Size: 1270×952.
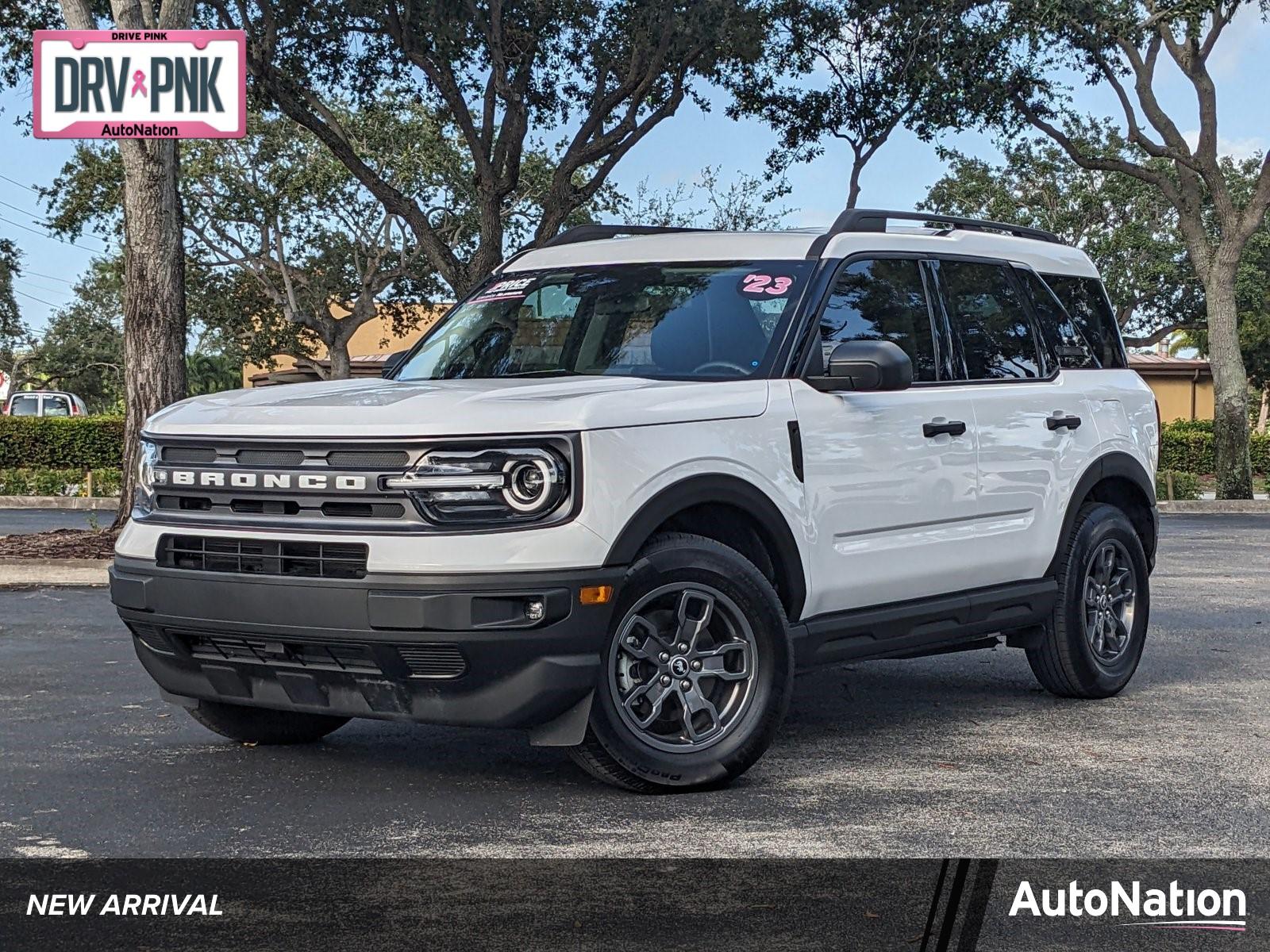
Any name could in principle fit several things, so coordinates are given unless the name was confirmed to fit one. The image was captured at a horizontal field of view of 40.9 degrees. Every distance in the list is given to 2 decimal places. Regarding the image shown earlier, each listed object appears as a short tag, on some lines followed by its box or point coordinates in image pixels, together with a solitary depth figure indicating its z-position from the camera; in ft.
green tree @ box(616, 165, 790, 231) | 138.72
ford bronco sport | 18.51
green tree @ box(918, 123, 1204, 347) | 167.43
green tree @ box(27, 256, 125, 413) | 254.06
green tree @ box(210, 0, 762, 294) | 79.82
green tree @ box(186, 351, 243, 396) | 229.62
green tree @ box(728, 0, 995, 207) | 87.61
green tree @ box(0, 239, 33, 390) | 123.03
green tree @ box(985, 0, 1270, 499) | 89.66
